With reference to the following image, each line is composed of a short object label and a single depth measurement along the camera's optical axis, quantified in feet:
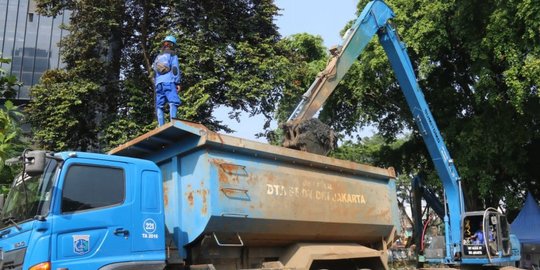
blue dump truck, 17.88
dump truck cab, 17.43
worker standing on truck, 27.22
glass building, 120.26
